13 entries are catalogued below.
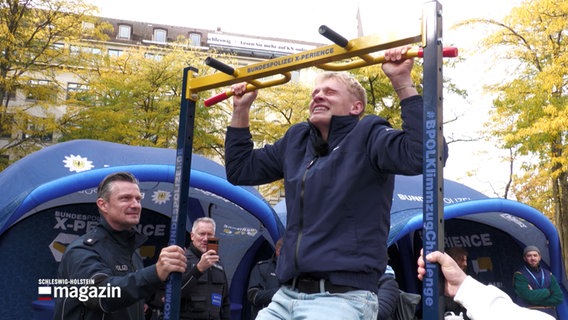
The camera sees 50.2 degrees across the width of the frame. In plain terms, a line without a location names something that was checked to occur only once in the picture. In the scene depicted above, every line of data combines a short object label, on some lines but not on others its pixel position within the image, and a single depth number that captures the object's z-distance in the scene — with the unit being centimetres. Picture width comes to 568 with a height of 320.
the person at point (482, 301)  193
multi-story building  4795
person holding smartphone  654
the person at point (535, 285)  876
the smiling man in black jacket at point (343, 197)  270
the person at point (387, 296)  623
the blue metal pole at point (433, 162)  245
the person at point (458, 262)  810
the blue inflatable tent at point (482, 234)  947
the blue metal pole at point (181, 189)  375
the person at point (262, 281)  716
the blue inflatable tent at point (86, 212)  697
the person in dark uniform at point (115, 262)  386
